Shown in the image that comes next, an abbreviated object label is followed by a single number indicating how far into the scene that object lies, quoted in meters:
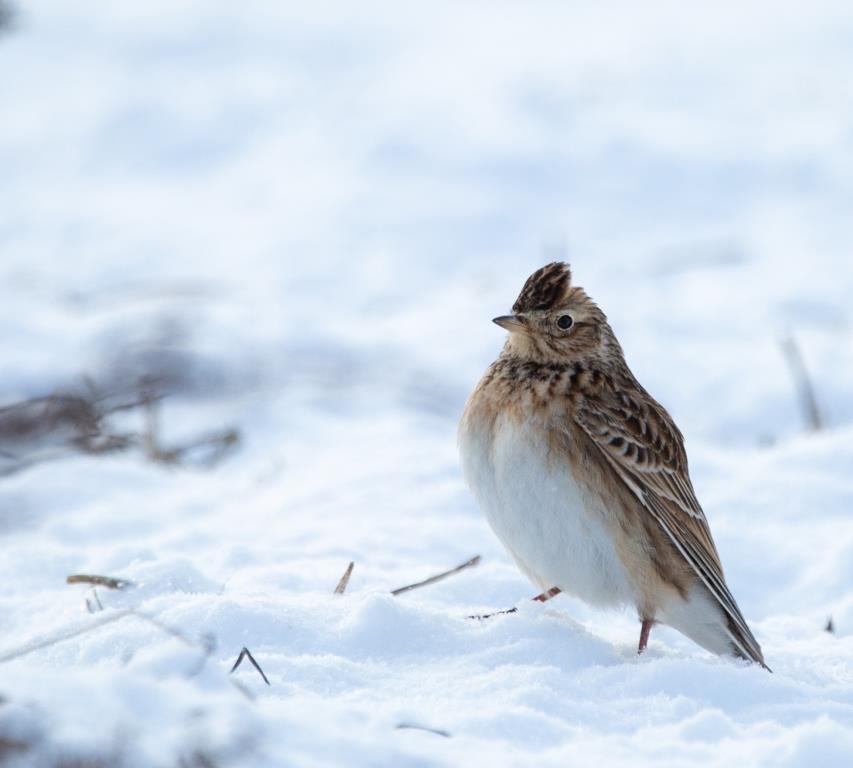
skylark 10.01
